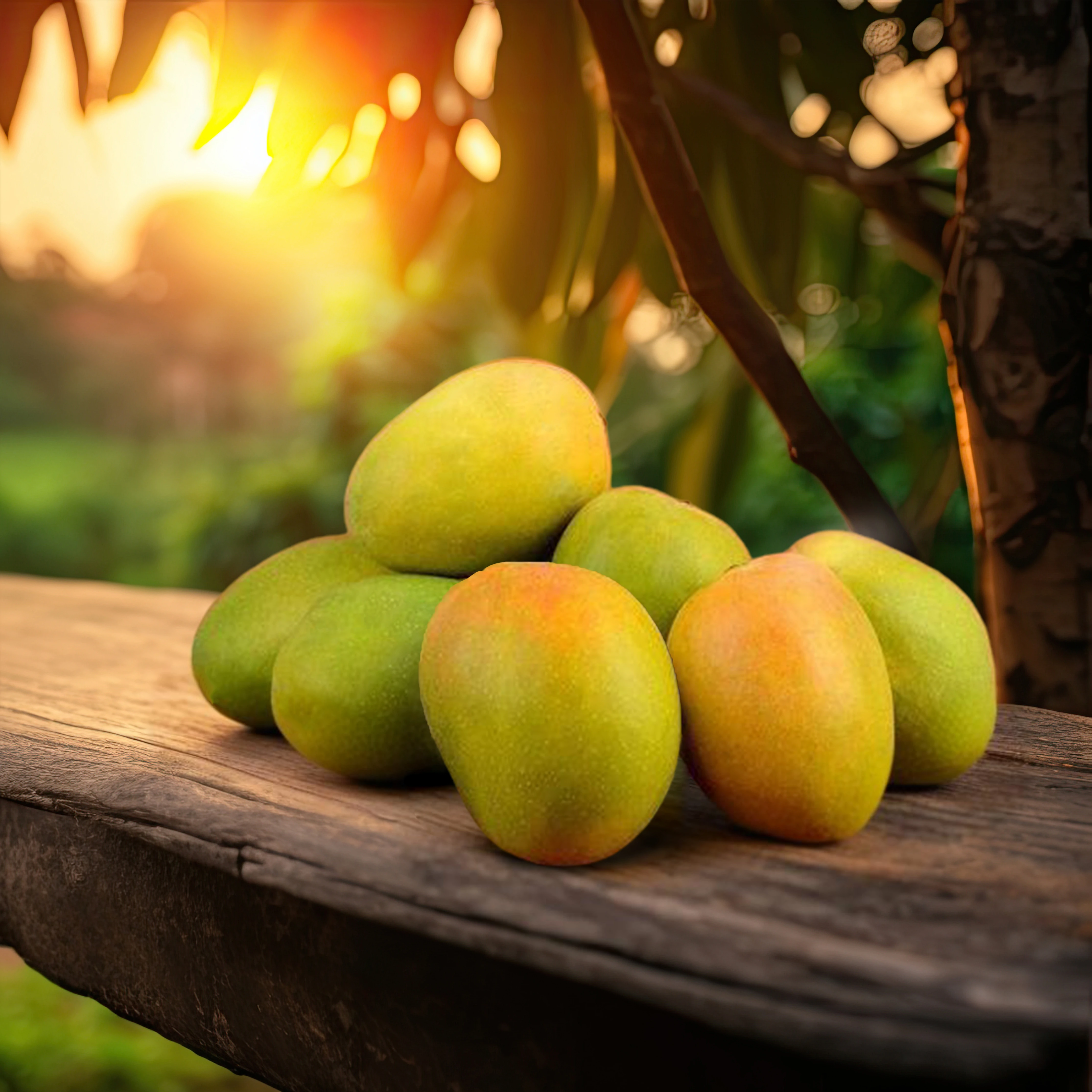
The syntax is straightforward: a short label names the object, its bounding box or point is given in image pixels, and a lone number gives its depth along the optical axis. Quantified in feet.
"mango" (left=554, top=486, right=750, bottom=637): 1.84
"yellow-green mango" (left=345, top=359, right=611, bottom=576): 1.94
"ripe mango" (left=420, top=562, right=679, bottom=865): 1.43
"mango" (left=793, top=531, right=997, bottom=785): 1.74
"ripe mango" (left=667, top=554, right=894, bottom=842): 1.50
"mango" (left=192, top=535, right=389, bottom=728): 2.12
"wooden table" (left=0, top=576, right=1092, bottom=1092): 1.11
